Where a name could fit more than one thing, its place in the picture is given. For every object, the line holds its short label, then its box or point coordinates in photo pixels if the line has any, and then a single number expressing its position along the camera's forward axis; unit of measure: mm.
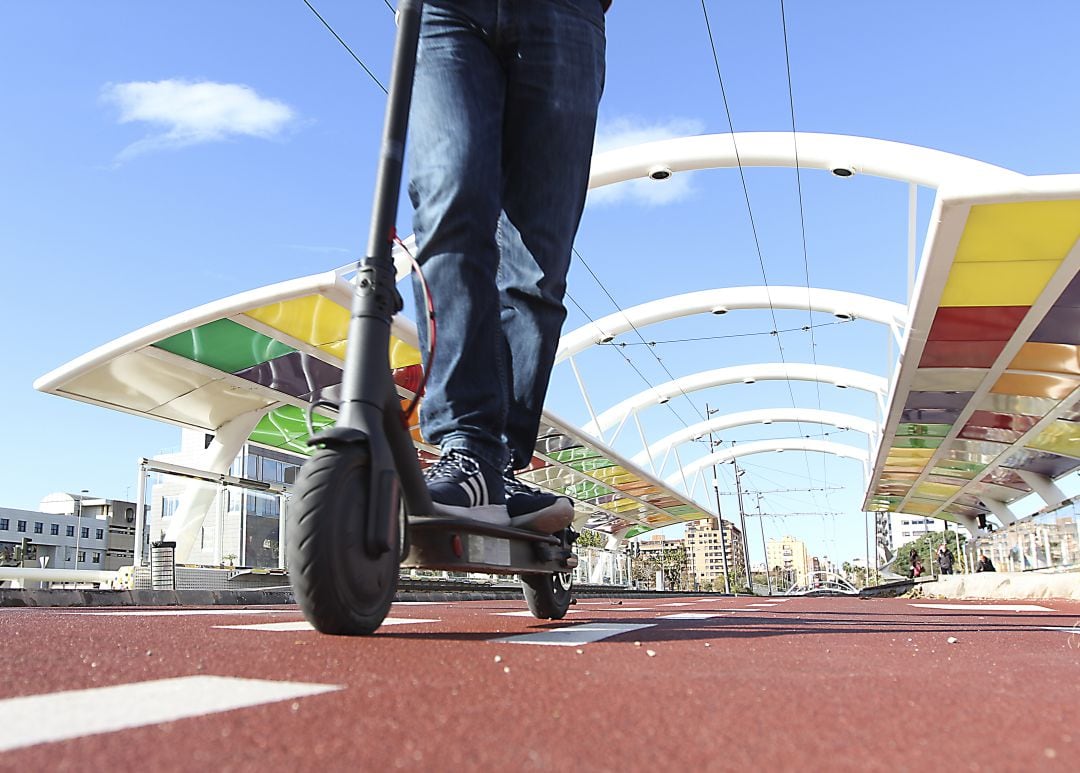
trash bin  10367
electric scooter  1579
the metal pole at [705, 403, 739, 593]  47219
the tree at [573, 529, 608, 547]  61659
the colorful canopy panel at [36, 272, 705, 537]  10625
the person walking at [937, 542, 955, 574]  33062
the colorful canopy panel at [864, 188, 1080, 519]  9211
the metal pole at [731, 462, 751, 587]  56741
